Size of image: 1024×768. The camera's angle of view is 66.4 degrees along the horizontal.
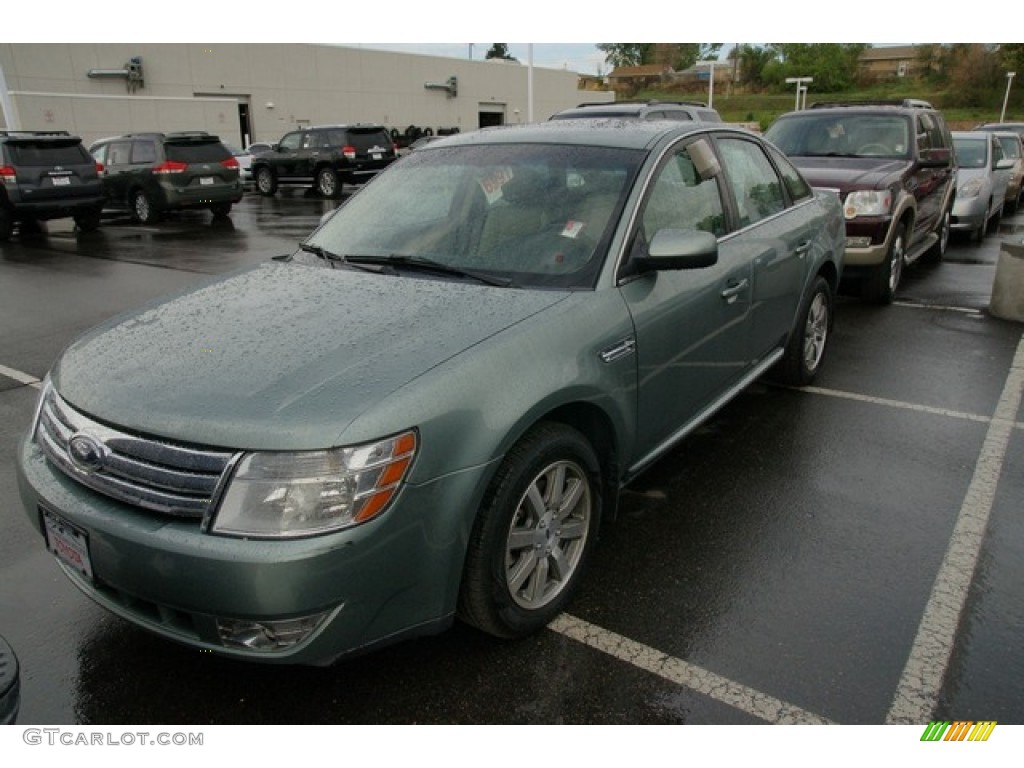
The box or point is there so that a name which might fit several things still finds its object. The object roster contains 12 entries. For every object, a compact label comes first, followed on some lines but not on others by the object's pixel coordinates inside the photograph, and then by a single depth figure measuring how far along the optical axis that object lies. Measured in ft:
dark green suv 50.37
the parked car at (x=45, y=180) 43.39
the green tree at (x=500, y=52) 326.65
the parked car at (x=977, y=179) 36.78
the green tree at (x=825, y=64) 284.61
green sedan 6.81
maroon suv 23.31
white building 93.97
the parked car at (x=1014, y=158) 51.29
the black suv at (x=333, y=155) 67.05
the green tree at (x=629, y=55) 327.96
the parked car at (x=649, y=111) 37.48
